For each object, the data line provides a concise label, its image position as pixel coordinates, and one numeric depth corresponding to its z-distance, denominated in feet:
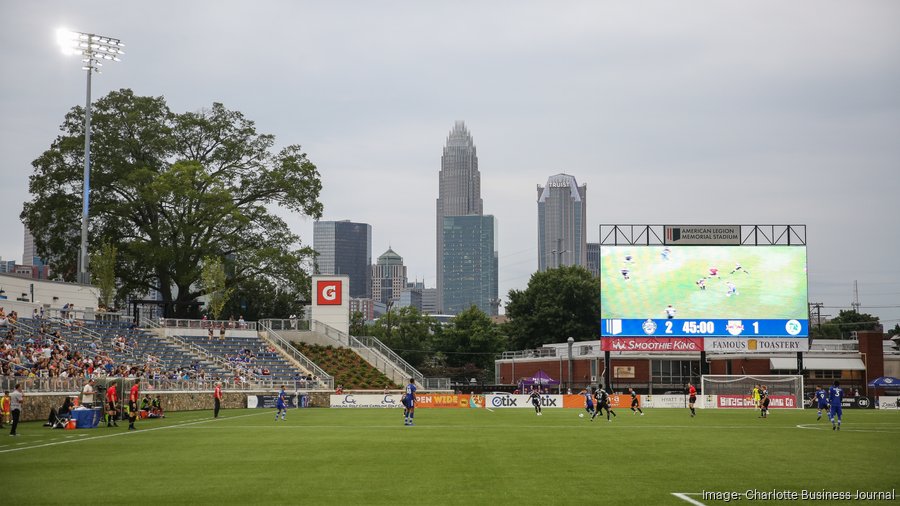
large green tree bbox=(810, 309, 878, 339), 479.41
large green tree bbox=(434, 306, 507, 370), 381.81
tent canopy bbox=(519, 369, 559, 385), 245.45
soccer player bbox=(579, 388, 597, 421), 150.30
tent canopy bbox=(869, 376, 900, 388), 248.11
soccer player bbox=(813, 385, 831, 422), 147.02
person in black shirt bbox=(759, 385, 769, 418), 161.89
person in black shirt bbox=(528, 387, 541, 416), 172.86
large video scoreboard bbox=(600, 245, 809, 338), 216.54
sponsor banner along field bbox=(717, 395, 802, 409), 219.82
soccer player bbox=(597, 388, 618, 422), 145.22
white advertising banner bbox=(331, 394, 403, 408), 209.67
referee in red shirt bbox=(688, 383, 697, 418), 161.54
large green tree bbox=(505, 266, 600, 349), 374.84
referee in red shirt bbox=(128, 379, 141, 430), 116.78
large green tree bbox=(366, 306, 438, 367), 391.24
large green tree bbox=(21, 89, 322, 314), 270.67
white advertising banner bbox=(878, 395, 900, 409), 222.48
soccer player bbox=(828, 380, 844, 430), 121.90
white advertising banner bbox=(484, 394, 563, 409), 215.31
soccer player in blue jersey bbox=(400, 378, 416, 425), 125.39
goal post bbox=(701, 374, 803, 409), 220.64
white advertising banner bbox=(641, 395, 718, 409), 220.02
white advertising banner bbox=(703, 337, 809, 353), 217.36
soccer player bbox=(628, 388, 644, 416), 172.79
